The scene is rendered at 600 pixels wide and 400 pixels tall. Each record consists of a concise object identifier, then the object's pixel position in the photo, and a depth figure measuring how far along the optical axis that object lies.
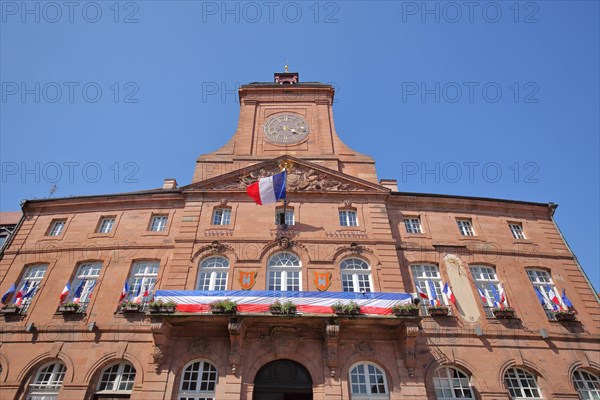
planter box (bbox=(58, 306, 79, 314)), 17.81
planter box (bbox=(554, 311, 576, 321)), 18.28
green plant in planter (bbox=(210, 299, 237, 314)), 15.56
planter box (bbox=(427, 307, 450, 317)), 17.77
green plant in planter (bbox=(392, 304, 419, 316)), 15.95
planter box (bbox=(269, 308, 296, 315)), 15.64
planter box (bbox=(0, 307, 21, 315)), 18.08
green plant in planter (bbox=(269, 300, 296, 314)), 15.67
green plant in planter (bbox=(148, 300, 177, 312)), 15.77
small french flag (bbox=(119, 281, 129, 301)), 18.19
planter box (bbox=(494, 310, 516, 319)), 18.09
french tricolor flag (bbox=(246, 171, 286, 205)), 19.80
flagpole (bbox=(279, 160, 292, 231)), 20.31
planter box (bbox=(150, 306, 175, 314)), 15.73
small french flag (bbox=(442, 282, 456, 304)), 18.48
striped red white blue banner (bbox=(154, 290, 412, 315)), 15.89
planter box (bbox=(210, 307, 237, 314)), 15.57
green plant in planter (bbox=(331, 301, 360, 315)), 15.84
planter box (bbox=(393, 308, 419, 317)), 15.91
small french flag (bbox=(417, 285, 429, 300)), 18.52
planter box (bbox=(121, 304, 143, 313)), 17.64
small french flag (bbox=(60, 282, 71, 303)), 18.47
